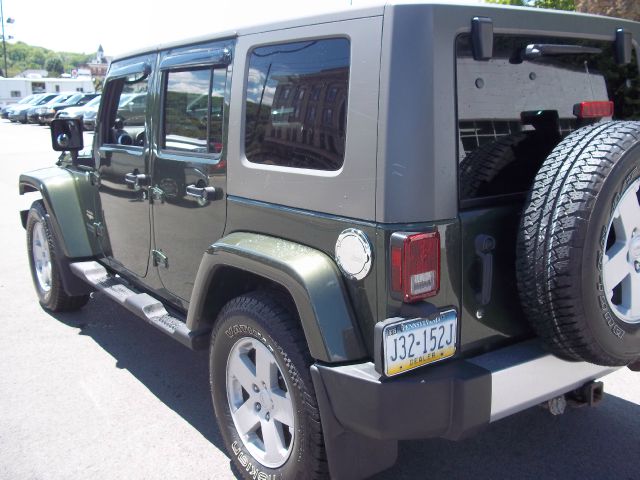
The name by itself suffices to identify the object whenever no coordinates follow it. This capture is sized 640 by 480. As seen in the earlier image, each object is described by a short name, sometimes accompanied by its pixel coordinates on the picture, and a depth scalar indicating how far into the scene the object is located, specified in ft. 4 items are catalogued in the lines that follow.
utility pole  201.05
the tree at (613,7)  24.29
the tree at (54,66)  409.61
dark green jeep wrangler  6.95
